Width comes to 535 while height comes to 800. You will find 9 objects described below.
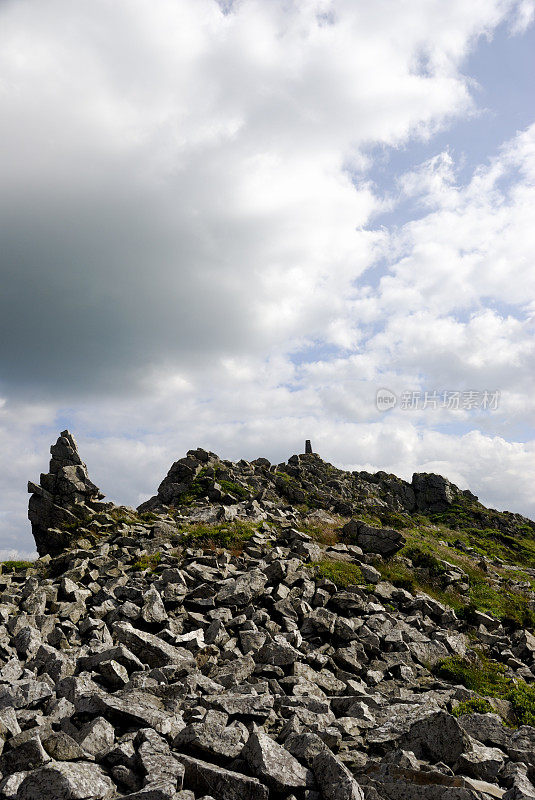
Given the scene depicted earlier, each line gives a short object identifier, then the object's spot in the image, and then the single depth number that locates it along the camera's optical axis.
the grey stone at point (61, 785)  6.09
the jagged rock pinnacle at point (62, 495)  35.97
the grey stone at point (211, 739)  7.52
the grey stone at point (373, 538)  27.38
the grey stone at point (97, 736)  7.42
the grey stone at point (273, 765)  6.91
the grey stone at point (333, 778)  6.67
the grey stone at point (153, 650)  11.96
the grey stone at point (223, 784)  6.72
